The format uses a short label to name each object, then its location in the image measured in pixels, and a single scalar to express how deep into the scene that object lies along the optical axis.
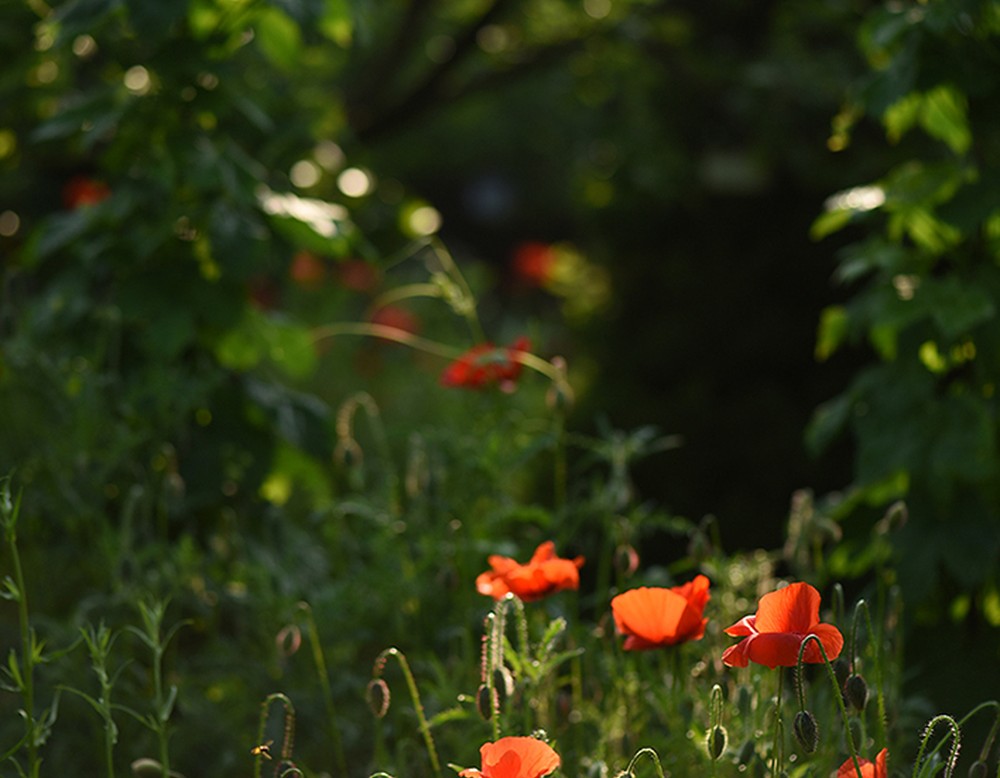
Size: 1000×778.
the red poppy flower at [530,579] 3.32
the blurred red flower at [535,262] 9.89
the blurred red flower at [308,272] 7.94
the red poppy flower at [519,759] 3.09
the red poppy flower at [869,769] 3.14
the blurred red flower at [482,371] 3.71
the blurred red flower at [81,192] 6.02
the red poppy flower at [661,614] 3.28
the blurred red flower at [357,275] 8.09
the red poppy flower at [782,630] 3.13
